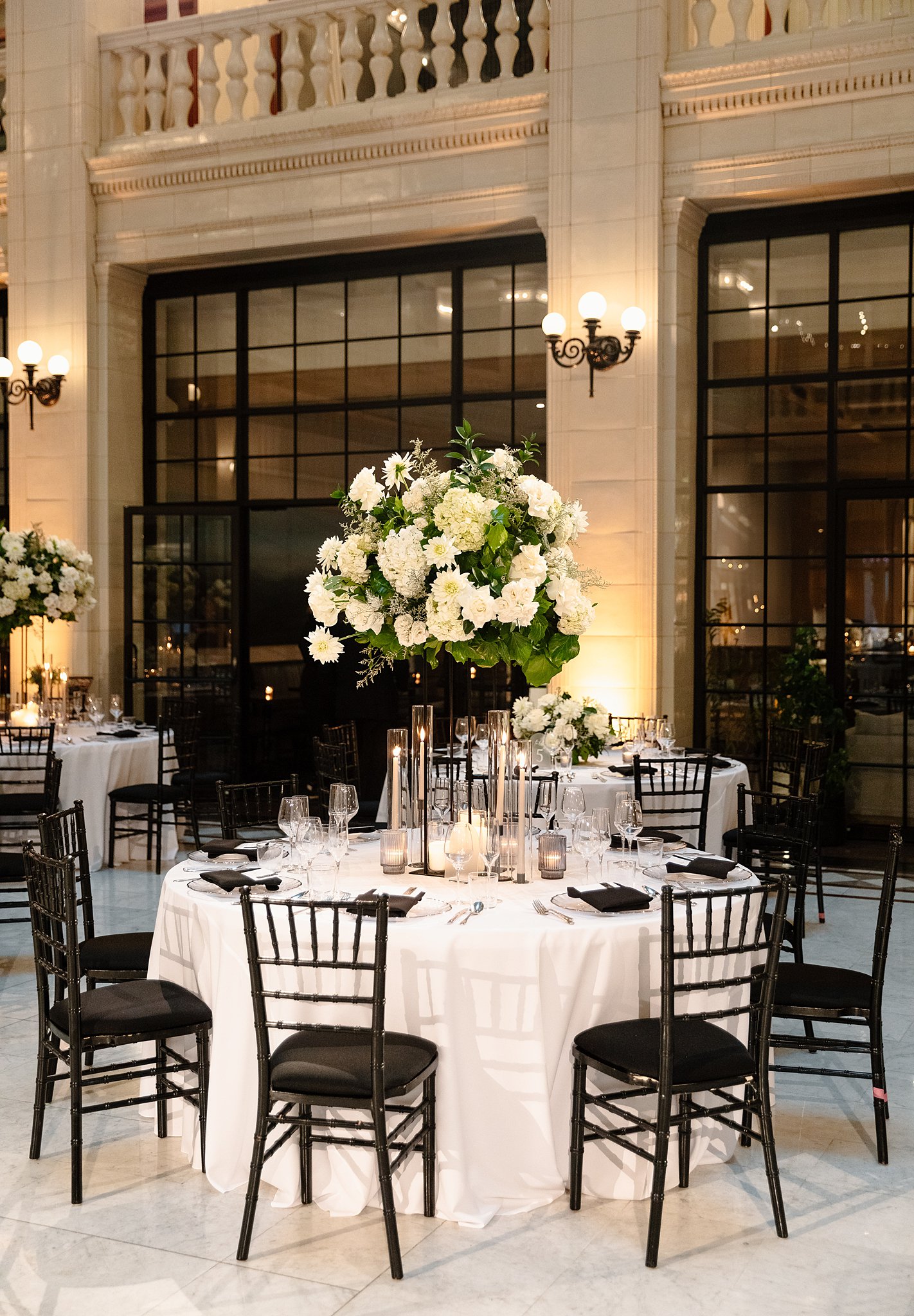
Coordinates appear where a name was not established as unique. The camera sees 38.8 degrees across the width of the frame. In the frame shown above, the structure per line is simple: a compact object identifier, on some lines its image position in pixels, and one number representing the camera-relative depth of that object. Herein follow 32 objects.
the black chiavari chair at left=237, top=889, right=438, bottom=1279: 3.37
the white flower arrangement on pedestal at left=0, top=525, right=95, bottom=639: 8.93
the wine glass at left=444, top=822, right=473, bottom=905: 4.38
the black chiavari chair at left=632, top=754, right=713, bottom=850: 6.72
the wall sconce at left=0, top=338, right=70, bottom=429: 10.48
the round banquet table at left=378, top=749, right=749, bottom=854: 7.07
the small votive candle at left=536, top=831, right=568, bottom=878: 4.37
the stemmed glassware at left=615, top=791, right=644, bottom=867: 4.45
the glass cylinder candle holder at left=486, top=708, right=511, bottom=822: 4.38
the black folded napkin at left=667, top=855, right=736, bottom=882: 4.21
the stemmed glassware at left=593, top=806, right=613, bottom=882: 4.21
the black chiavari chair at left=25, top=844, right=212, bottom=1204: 3.81
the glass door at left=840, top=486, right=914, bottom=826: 9.06
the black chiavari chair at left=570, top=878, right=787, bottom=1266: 3.47
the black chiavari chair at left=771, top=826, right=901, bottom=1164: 4.12
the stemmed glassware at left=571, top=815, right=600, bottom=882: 4.18
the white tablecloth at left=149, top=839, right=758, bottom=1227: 3.70
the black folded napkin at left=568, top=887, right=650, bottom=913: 3.85
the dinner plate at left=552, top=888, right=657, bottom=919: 3.87
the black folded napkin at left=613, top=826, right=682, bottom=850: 4.89
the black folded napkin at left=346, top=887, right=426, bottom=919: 3.77
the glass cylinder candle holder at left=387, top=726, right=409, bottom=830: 4.50
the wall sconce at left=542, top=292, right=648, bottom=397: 8.75
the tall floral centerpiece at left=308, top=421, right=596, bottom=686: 3.96
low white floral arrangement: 7.19
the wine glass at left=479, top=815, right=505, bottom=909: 4.30
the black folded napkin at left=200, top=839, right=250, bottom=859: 4.61
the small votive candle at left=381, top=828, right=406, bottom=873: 4.46
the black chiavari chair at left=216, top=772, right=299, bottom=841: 5.00
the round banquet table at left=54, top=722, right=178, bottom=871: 8.62
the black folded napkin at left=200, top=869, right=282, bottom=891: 4.08
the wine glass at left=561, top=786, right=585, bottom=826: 4.44
